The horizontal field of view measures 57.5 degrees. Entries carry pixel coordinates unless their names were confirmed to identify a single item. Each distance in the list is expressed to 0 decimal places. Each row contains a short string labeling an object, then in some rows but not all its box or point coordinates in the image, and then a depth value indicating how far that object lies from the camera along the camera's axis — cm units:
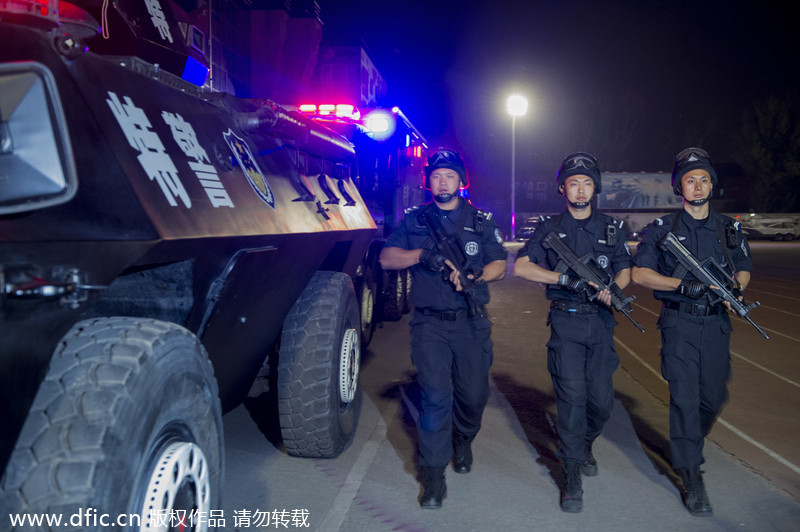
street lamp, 3991
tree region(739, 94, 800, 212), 6238
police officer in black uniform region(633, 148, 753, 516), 423
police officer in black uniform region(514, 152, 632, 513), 433
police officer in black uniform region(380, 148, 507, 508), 425
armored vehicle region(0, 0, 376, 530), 197
